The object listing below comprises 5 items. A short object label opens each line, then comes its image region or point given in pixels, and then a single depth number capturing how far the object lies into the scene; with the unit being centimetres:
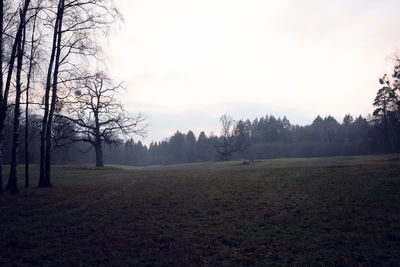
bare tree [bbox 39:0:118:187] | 1827
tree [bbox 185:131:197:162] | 11406
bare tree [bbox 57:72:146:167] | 2910
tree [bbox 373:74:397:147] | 5656
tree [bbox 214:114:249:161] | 7576
